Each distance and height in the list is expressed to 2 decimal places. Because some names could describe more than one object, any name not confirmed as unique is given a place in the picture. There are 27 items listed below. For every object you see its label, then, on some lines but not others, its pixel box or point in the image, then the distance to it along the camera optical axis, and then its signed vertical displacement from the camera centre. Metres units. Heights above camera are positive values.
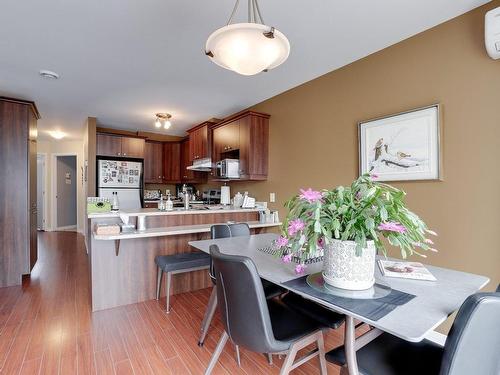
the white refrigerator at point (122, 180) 4.71 +0.17
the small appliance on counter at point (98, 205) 2.87 -0.18
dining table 0.87 -0.45
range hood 4.30 +0.40
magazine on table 1.30 -0.44
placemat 0.94 -0.45
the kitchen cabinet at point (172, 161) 5.79 +0.61
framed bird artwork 2.05 +0.35
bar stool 2.54 -0.74
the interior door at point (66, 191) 7.10 -0.03
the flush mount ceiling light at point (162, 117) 4.27 +1.20
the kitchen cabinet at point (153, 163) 5.60 +0.56
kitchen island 2.62 -0.68
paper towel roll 4.39 -0.11
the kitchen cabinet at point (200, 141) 4.48 +0.84
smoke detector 2.75 +1.23
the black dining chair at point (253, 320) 1.17 -0.63
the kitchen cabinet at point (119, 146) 4.83 +0.83
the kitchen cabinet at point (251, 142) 3.61 +0.65
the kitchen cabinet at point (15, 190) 3.23 +0.01
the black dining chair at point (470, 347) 0.77 -0.50
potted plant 1.05 -0.16
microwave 3.79 +0.29
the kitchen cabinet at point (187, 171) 5.38 +0.37
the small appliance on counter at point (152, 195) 5.79 -0.13
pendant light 1.26 +0.72
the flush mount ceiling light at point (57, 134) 5.62 +1.23
